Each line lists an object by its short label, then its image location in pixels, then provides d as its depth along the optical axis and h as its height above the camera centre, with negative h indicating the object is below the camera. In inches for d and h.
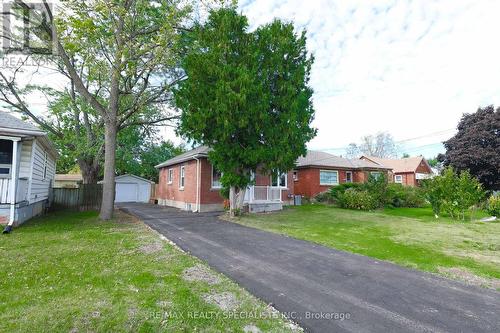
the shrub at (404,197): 809.1 -20.2
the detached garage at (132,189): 1135.6 +3.5
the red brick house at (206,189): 633.6 +2.9
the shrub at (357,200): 697.6 -25.5
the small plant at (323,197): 849.2 -22.1
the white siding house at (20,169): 373.4 +33.6
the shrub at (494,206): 606.5 -35.7
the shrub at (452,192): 559.8 -2.7
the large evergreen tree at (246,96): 463.2 +174.1
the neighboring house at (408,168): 1457.9 +130.1
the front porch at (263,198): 638.5 -20.3
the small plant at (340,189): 792.8 +4.6
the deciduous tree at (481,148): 893.8 +152.2
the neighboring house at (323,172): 936.3 +68.8
